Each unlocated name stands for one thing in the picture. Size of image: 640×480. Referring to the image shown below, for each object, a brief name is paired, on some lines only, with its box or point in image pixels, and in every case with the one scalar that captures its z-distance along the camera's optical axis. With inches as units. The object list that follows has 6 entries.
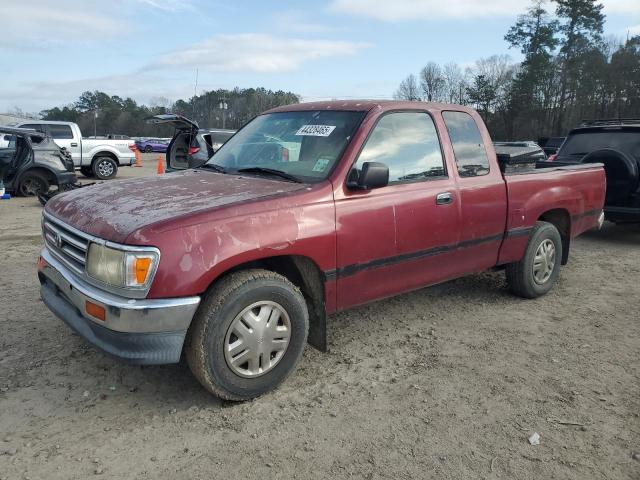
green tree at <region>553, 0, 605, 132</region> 1803.6
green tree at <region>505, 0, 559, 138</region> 1936.5
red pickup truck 106.9
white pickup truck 639.8
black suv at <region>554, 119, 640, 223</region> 282.5
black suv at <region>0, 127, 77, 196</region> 446.9
